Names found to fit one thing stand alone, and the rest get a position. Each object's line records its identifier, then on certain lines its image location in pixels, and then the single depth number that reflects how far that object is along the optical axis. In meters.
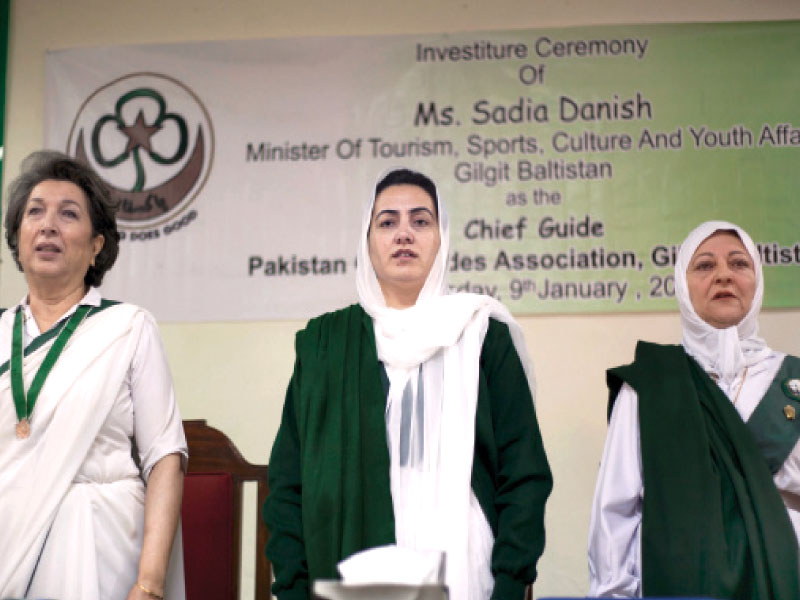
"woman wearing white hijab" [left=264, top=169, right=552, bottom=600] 2.22
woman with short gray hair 2.23
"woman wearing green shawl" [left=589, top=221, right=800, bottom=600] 2.33
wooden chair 2.95
